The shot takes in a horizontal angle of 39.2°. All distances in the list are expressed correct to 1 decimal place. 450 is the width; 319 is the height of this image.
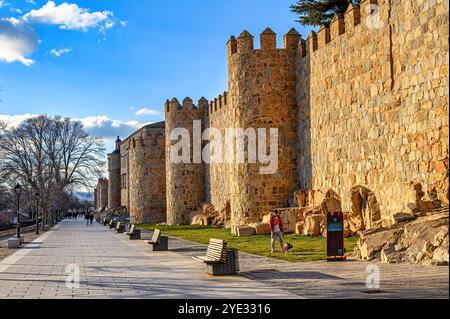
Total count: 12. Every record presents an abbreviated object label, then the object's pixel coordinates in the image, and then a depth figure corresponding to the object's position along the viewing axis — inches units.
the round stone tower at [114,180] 2974.4
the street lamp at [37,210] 1447.8
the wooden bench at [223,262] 466.0
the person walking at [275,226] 661.9
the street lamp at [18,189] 1058.1
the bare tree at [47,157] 1913.1
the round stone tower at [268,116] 1007.0
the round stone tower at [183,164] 1549.0
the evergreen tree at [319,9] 1336.1
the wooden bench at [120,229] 1360.1
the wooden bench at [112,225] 1683.7
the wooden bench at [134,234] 1052.7
